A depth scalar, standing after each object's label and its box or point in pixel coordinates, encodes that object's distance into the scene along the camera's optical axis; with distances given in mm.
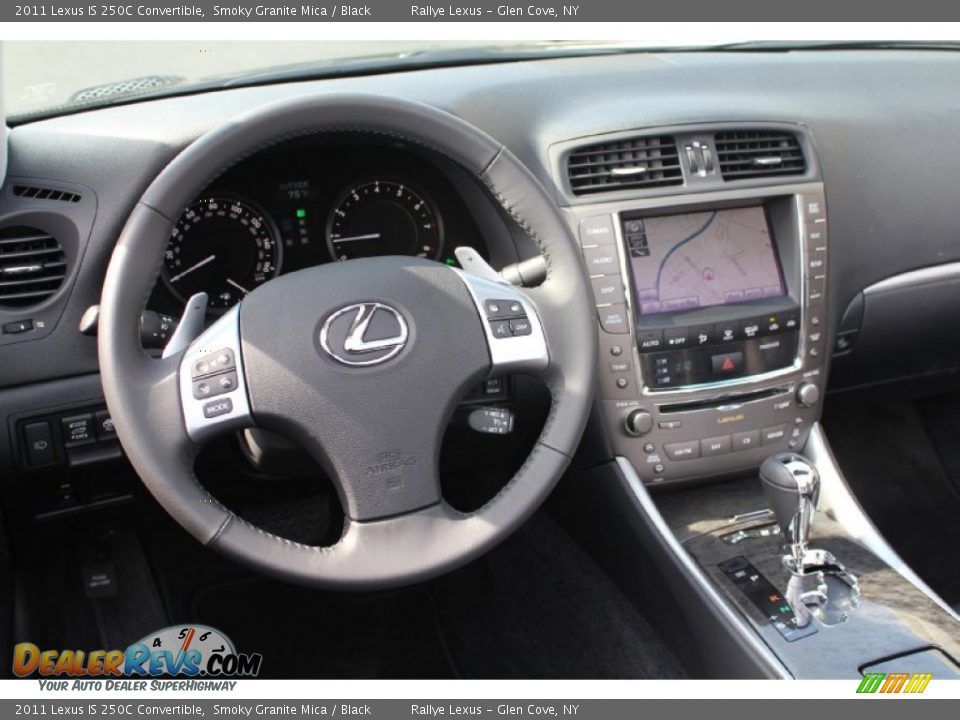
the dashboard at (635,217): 1509
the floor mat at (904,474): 2412
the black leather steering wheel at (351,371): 1245
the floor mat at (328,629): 2094
